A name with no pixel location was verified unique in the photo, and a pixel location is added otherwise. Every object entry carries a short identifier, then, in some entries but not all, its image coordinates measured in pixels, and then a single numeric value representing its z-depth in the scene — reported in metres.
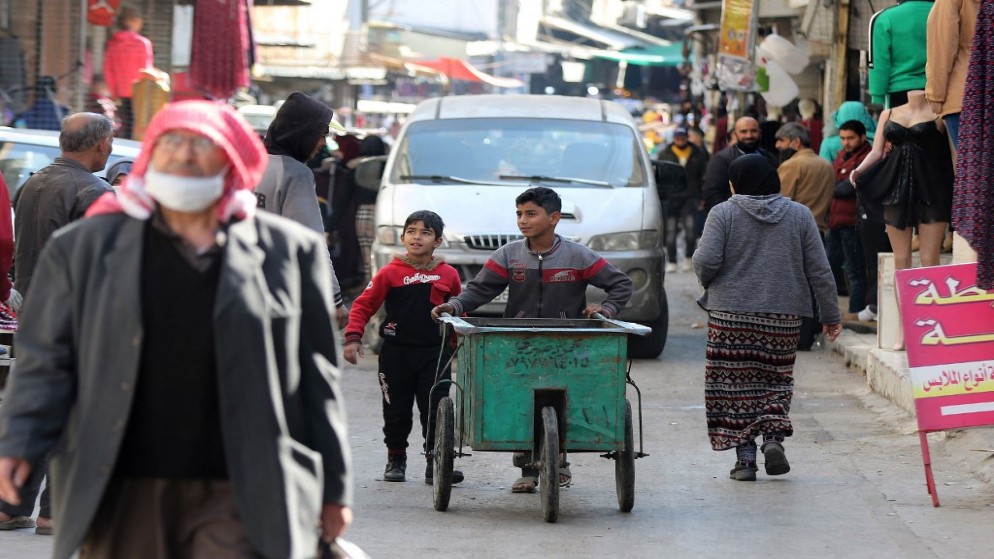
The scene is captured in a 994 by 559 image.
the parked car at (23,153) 18.62
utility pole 30.95
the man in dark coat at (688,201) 36.31
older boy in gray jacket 13.46
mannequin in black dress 17.35
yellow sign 32.45
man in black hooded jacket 11.85
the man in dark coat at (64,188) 12.24
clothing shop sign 12.85
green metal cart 12.02
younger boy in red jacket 13.88
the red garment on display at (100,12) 30.63
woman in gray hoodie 13.96
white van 21.04
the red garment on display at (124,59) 32.10
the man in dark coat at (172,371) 6.24
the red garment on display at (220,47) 35.51
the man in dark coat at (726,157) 23.58
